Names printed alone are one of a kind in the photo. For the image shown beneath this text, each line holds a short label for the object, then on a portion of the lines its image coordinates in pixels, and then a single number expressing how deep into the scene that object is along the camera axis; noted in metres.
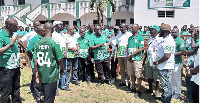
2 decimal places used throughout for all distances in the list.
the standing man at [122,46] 5.61
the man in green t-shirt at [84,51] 6.04
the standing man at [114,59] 6.09
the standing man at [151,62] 4.32
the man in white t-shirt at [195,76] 2.99
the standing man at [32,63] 4.25
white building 16.42
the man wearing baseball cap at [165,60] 3.96
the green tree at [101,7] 16.28
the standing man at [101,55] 5.90
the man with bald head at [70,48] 5.72
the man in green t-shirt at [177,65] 4.85
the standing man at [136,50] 4.93
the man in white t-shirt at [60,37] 5.25
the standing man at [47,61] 3.26
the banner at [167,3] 16.04
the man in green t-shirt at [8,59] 3.65
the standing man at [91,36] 6.14
